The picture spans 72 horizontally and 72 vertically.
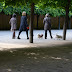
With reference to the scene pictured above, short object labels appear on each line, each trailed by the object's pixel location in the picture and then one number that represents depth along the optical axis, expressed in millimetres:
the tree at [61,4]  13602
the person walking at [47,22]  15843
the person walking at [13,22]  15359
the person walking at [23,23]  15045
